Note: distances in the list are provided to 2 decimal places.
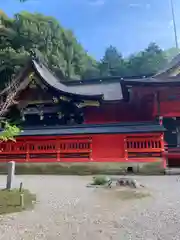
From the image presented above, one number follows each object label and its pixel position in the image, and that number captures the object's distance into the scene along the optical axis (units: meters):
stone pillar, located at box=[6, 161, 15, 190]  5.58
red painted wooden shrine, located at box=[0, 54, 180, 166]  8.77
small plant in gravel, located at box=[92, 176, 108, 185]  6.45
